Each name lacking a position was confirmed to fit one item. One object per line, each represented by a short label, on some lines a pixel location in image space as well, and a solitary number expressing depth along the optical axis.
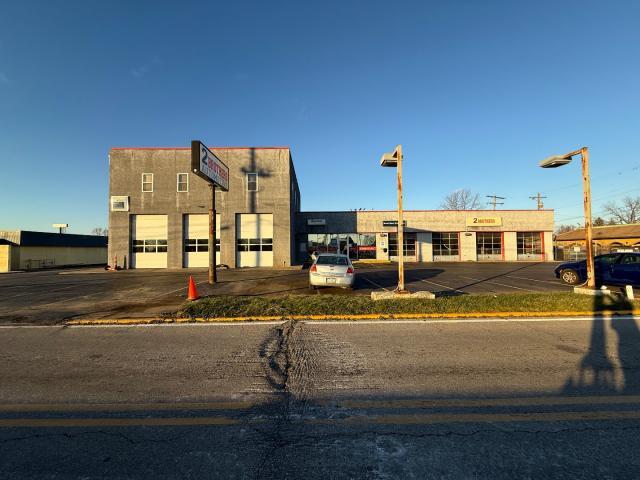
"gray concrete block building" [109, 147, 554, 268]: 24.81
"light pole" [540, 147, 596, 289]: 9.79
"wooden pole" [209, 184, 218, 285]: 14.30
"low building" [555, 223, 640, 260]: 33.66
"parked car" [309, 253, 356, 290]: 10.92
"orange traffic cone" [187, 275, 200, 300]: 9.76
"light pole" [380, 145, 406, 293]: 9.85
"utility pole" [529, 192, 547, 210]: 54.56
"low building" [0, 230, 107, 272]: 30.88
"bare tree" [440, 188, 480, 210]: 64.56
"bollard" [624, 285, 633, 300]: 8.55
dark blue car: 11.37
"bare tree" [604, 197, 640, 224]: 59.97
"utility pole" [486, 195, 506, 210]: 55.77
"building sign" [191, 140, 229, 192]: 13.88
